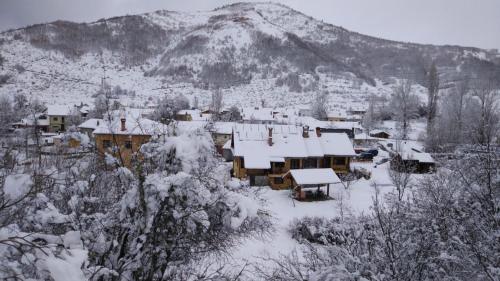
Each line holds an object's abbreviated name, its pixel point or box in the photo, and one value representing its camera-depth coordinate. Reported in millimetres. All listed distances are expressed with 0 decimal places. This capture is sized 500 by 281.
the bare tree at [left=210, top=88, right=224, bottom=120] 77950
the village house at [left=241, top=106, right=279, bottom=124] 62209
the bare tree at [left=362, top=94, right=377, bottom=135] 67138
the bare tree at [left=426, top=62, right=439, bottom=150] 53875
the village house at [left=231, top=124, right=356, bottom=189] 30297
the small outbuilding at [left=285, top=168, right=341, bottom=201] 26781
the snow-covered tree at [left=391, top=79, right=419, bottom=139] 55406
